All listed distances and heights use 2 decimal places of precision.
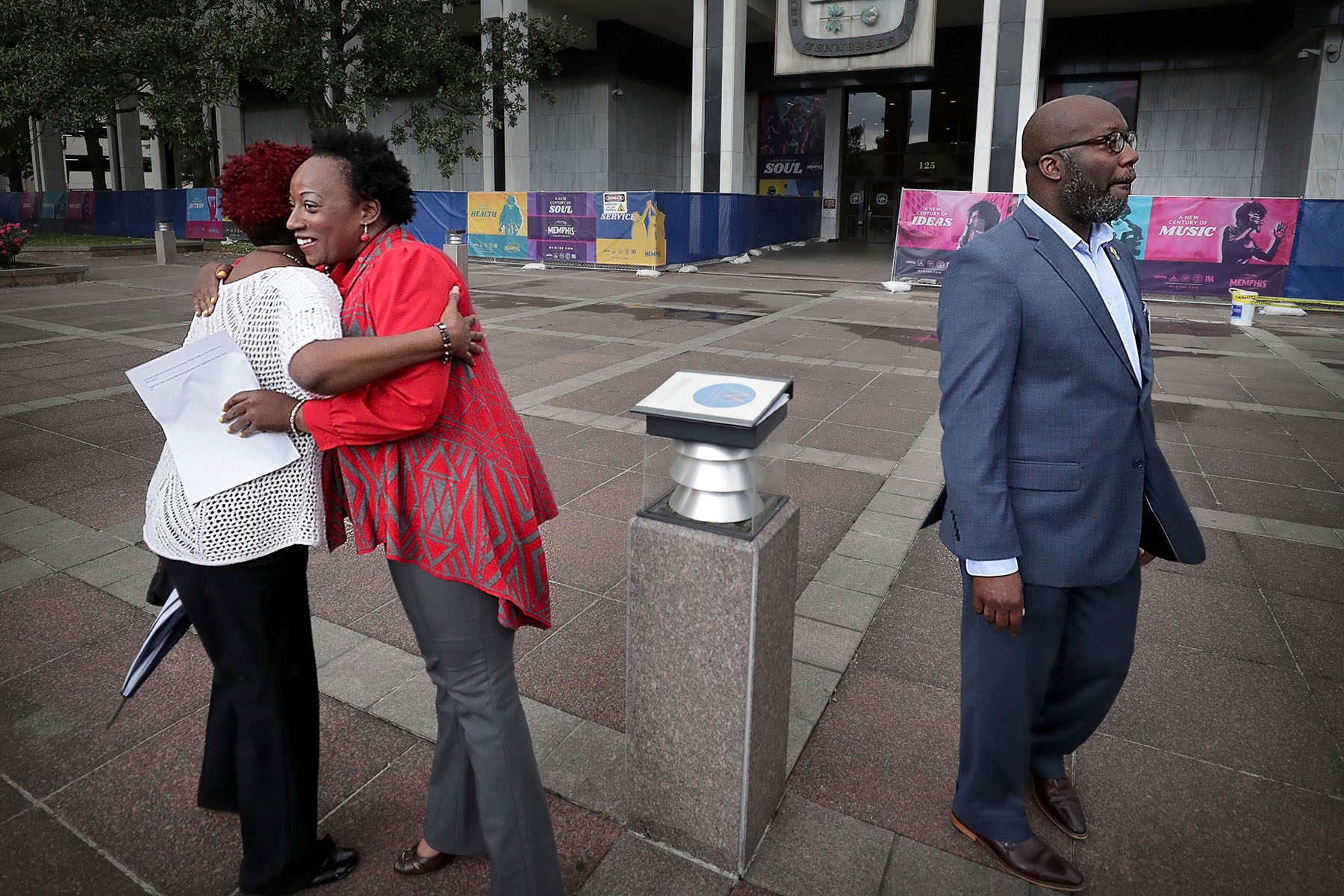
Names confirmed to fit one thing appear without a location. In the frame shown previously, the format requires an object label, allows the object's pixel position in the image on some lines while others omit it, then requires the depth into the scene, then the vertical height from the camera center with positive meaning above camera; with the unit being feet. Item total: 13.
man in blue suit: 6.88 -1.47
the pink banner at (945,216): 54.60 +2.03
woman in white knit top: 6.19 -2.12
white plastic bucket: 43.75 -2.67
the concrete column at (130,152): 122.72 +12.38
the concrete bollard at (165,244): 71.26 -0.07
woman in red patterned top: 6.15 -1.62
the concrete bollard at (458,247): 56.54 -0.12
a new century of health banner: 69.56 +1.55
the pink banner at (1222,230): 47.96 +1.18
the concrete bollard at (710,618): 7.07 -2.94
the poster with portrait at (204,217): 86.69 +2.53
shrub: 56.08 -0.05
